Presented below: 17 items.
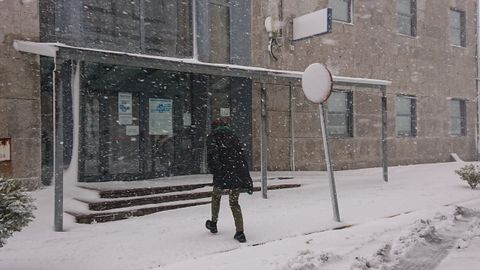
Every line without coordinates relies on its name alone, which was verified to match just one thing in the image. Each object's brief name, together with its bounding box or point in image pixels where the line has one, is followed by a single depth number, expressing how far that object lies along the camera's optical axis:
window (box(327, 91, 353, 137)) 14.60
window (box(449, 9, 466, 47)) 19.19
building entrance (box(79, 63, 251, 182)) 10.40
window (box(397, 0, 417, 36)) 16.92
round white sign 7.18
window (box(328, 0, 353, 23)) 14.81
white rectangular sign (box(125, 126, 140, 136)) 10.96
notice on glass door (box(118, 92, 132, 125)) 10.84
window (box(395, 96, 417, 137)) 16.81
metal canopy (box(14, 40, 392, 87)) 7.20
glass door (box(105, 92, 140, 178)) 10.66
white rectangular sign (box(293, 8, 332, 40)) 11.59
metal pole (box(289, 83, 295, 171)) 13.25
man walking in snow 6.31
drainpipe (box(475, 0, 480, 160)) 19.73
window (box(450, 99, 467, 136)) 19.11
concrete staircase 7.80
